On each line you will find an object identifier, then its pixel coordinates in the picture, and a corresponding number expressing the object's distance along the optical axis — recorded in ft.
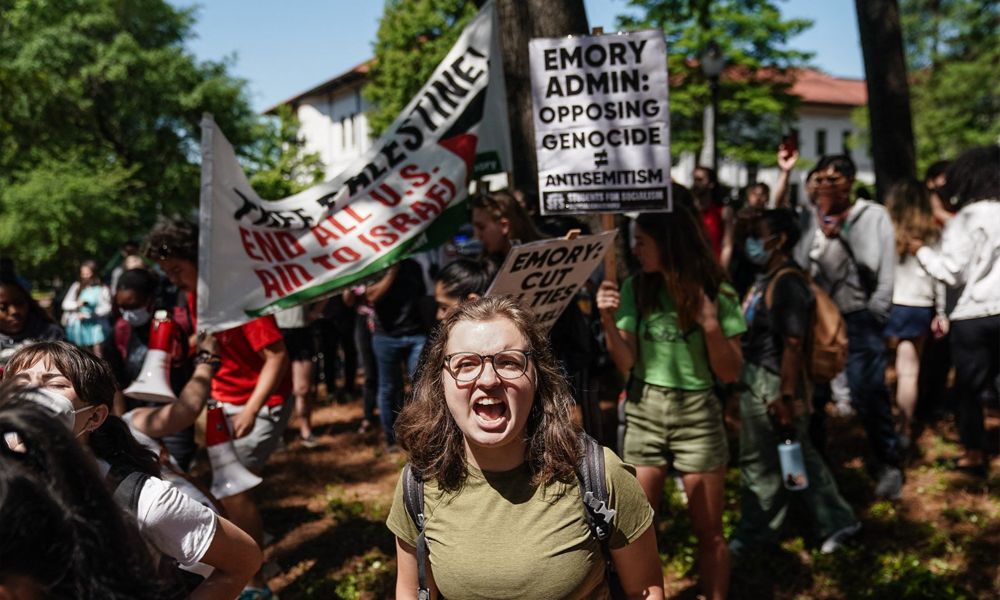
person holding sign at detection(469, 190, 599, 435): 12.78
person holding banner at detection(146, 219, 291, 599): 13.03
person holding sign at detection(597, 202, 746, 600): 11.50
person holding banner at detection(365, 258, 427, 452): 19.77
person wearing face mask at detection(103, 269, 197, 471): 13.83
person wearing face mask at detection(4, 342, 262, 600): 6.44
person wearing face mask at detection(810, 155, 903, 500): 16.66
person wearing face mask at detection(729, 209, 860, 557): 13.79
